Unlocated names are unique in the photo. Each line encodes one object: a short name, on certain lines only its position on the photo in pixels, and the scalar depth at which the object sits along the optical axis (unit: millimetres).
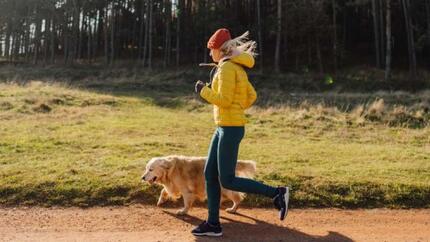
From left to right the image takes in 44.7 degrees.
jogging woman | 5785
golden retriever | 7406
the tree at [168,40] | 46778
